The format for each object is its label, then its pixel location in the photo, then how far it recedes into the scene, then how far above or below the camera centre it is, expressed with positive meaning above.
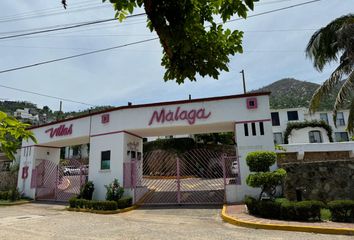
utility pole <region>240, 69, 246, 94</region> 33.34 +11.54
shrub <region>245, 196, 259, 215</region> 10.43 -0.68
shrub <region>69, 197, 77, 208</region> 14.63 -0.63
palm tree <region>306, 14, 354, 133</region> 12.36 +5.63
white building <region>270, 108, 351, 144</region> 36.72 +8.31
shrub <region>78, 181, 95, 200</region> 15.47 -0.03
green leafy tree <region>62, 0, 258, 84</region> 2.48 +1.41
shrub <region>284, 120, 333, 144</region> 33.42 +6.61
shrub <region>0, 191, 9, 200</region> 19.20 -0.23
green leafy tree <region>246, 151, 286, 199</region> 10.36 +0.41
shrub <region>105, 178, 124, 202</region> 14.58 -0.11
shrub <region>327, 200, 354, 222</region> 8.93 -0.80
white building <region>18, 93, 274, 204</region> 14.00 +3.08
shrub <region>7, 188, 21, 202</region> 18.83 -0.24
